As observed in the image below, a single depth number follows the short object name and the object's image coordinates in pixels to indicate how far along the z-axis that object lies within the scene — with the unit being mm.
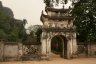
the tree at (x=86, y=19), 11190
